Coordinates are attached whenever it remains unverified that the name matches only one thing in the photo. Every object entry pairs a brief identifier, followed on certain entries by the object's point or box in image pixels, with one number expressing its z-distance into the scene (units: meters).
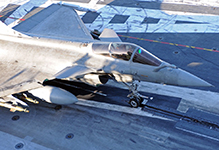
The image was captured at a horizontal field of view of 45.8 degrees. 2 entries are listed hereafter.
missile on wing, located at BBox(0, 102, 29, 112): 15.18
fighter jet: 14.09
